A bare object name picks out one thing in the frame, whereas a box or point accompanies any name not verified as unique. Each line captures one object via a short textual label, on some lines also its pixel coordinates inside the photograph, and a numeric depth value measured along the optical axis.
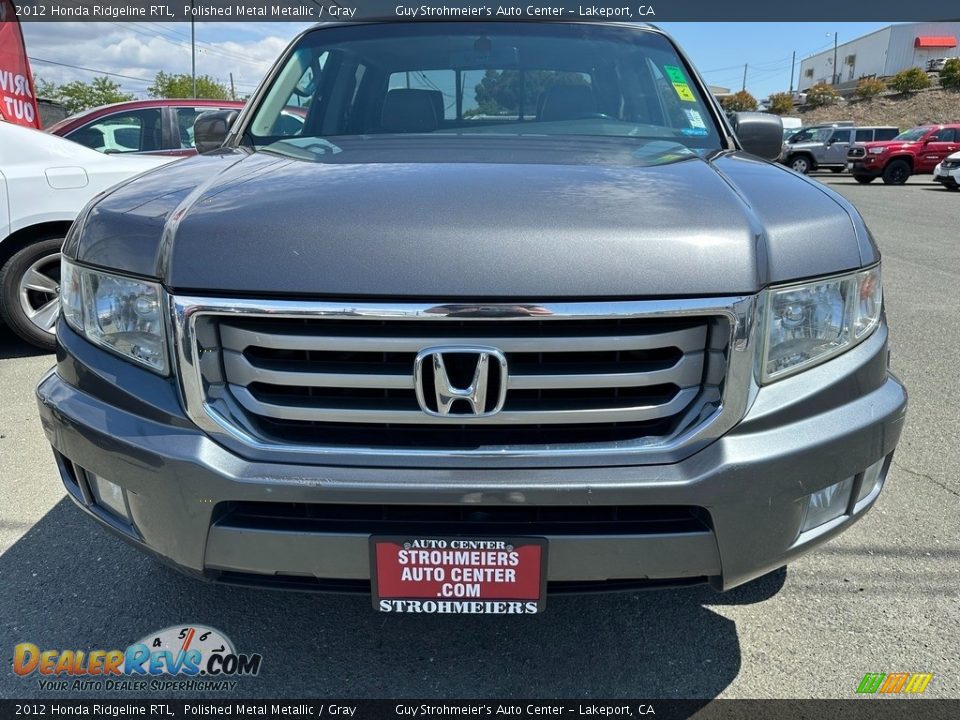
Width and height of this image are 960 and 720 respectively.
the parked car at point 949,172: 20.56
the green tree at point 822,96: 60.34
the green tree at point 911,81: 53.22
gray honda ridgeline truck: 1.57
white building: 74.81
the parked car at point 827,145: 26.31
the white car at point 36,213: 4.66
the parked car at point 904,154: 23.28
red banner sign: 7.75
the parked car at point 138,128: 7.04
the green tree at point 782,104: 62.45
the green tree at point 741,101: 67.12
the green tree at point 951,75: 52.41
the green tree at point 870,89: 56.91
